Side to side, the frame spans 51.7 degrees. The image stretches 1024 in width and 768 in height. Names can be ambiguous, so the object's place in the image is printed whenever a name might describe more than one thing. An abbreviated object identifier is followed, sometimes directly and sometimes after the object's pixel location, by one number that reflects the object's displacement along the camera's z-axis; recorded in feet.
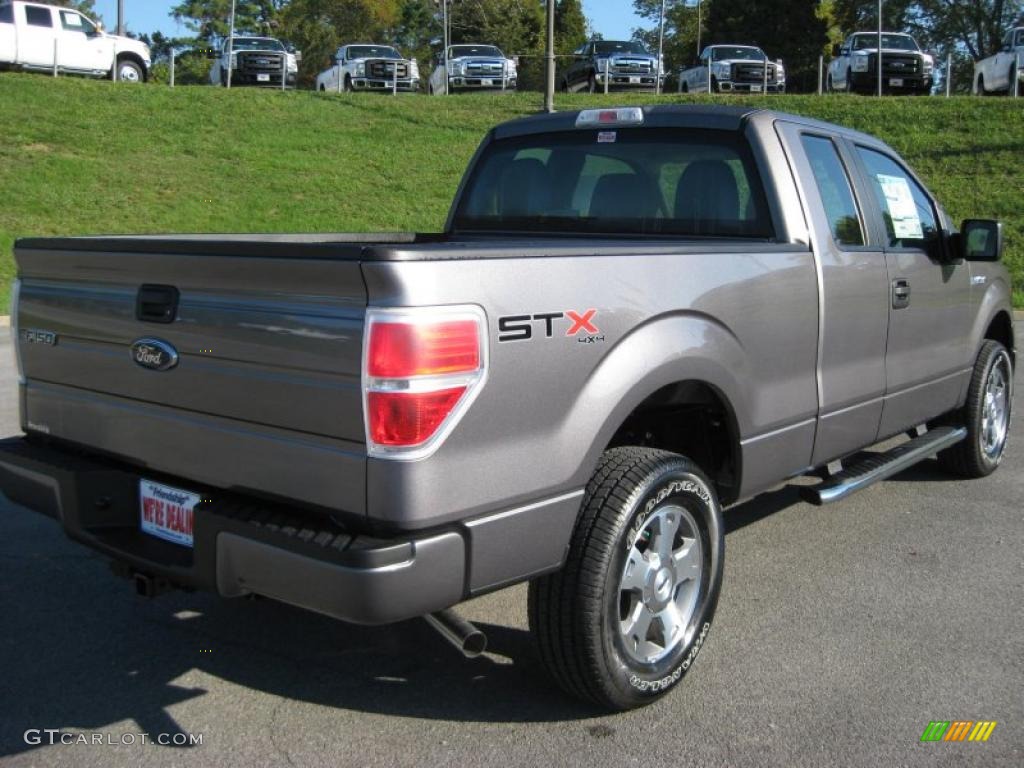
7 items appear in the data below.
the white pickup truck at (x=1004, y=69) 84.07
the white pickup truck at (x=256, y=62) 98.07
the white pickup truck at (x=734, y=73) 92.94
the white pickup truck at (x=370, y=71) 94.94
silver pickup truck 8.50
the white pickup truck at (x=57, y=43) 81.46
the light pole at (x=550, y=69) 58.34
